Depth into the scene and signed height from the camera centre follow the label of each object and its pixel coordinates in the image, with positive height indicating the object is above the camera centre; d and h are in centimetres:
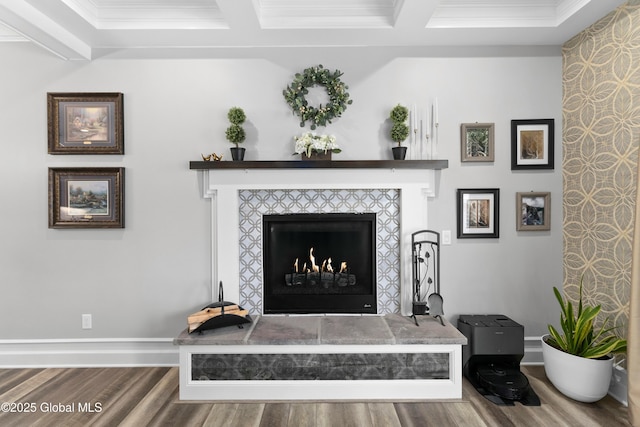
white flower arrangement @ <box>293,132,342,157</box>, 280 +50
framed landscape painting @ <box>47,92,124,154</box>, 289 +69
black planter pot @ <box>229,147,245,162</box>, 284 +44
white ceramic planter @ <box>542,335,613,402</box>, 227 -106
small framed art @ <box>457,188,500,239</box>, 292 -3
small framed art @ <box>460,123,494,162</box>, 291 +53
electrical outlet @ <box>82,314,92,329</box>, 293 -91
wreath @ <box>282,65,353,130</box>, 288 +91
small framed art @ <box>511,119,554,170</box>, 291 +52
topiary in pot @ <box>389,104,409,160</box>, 283 +64
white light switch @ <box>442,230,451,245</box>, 295 -23
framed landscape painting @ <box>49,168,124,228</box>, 290 +9
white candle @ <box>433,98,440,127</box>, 292 +77
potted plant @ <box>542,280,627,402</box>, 227 -95
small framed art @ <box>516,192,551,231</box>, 292 -2
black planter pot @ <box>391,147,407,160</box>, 283 +44
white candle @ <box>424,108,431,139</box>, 294 +68
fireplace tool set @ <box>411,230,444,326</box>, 272 -52
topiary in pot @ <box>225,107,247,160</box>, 282 +60
